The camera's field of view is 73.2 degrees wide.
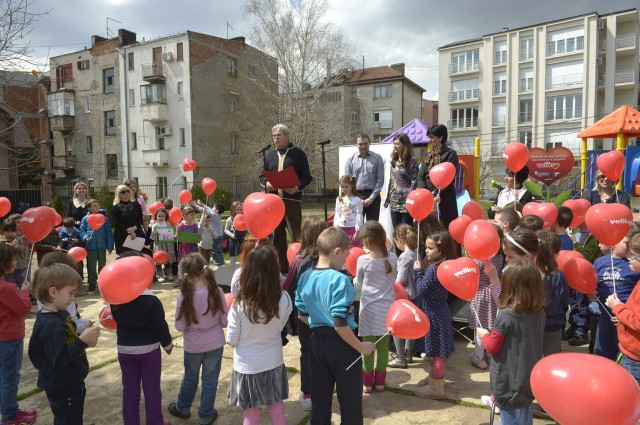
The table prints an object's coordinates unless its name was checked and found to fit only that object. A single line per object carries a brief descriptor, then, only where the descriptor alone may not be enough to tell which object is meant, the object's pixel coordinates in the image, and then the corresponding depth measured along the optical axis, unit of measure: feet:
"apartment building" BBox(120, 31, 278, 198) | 102.01
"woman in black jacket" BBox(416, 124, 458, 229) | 18.21
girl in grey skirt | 8.94
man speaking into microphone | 18.71
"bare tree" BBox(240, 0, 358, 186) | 79.05
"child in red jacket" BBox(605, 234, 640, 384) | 8.71
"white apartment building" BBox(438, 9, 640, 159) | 118.73
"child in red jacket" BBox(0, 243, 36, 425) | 10.38
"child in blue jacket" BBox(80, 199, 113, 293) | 24.85
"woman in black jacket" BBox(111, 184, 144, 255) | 25.46
